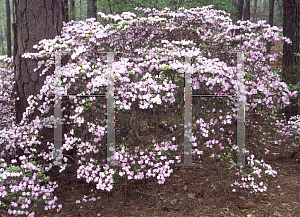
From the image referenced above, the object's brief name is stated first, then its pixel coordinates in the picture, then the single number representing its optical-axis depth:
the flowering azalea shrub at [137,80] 2.72
